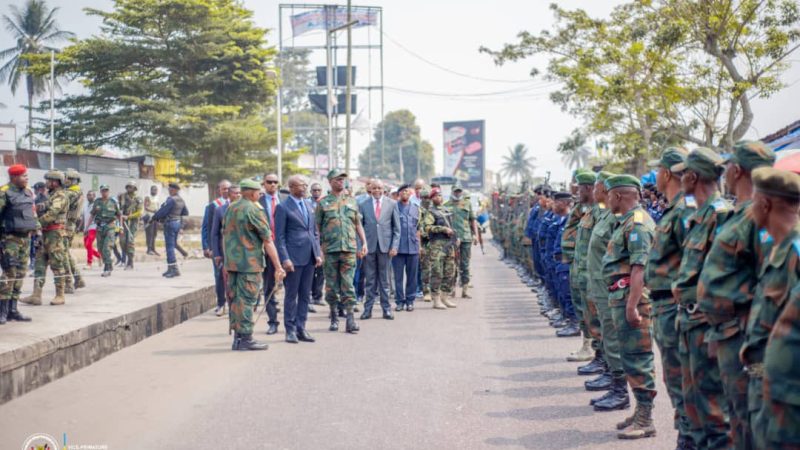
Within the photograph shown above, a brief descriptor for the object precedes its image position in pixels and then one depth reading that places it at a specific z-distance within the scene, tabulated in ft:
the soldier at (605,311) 20.44
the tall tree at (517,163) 499.51
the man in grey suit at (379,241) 39.47
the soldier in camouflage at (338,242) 34.17
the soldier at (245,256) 29.71
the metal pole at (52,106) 104.22
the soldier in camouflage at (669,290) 15.74
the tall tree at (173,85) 105.56
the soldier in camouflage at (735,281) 11.99
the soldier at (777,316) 9.19
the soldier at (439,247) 43.14
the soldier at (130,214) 57.00
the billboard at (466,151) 307.99
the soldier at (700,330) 13.79
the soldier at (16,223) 31.65
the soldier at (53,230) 34.78
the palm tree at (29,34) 182.09
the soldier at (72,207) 37.18
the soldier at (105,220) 52.21
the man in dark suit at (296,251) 31.89
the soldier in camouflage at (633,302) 18.35
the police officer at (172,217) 52.95
